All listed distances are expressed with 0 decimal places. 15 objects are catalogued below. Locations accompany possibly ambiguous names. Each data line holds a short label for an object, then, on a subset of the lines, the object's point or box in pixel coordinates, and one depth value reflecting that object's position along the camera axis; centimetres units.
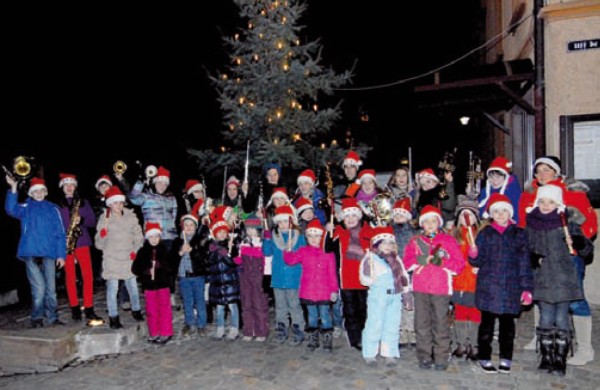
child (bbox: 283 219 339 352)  655
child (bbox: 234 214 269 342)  707
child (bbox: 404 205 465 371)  575
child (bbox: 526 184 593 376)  547
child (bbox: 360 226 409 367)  605
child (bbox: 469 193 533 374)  550
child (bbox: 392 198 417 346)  647
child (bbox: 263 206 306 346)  686
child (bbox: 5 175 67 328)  723
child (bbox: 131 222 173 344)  705
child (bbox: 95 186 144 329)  734
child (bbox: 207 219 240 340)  709
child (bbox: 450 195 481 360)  594
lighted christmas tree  1104
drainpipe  843
